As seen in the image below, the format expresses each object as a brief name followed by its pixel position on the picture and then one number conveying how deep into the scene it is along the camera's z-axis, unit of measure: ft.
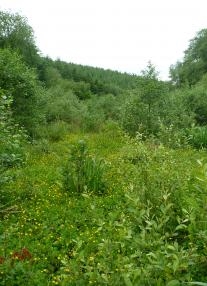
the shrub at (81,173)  16.71
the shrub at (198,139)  30.44
